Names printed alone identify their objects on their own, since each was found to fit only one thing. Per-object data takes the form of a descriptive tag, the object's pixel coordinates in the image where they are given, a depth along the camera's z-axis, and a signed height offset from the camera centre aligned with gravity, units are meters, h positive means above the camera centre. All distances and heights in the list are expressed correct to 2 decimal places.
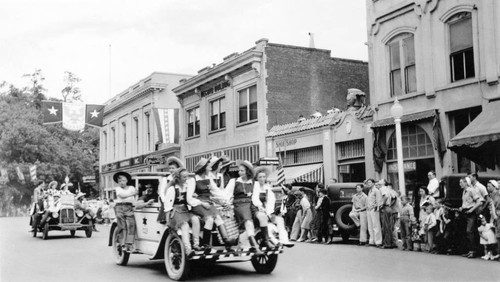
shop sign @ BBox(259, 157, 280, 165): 23.24 +1.19
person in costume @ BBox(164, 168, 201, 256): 10.05 -0.30
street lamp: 17.32 +1.55
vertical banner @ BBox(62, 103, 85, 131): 37.38 +5.08
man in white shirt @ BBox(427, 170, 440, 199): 16.22 +0.00
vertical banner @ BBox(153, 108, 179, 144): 38.38 +4.51
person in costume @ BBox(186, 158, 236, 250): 10.29 -0.25
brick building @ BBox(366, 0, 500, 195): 18.02 +3.58
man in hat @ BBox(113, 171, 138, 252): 12.16 -0.41
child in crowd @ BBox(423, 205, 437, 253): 14.65 -0.98
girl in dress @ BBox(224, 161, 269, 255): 10.41 -0.13
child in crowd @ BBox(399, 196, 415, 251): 15.56 -0.93
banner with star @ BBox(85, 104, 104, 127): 40.47 +5.51
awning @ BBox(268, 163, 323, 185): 25.62 +0.70
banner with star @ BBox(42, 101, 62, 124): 36.94 +5.26
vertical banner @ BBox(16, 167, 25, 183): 48.22 +1.83
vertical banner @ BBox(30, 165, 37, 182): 48.59 +2.00
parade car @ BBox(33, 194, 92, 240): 20.92 -0.87
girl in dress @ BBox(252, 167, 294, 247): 10.77 -0.18
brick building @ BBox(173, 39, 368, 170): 29.67 +5.33
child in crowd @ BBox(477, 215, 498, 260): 12.95 -1.14
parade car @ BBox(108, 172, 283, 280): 10.10 -1.01
